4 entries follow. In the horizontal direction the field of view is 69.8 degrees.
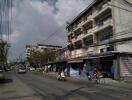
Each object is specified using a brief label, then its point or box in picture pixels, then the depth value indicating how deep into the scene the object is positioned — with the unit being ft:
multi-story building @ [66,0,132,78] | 44.88
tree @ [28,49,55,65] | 131.29
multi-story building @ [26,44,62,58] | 210.13
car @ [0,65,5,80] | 39.48
